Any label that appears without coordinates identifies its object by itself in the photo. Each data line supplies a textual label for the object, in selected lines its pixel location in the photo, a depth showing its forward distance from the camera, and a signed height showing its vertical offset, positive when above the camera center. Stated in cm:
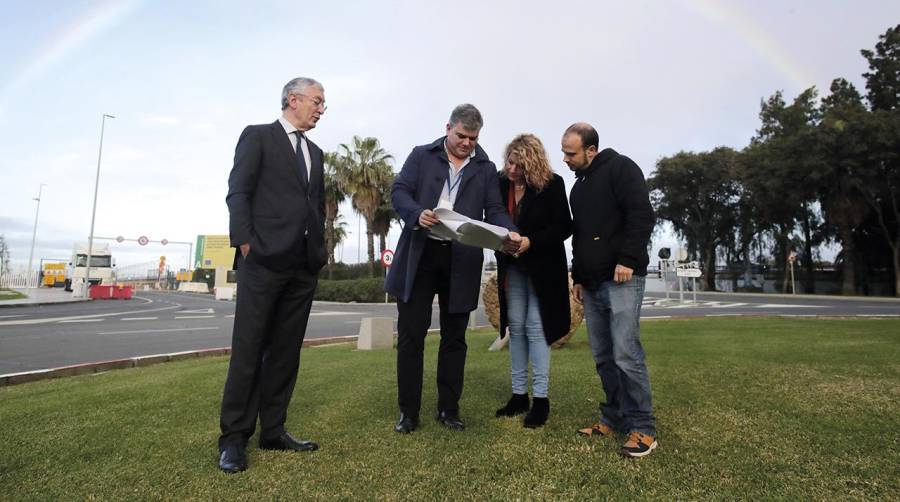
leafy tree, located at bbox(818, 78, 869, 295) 2783 +711
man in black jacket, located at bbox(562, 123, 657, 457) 268 +14
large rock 702 -24
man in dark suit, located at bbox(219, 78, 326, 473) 259 +12
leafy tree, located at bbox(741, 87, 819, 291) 3005 +791
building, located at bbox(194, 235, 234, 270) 6438 +398
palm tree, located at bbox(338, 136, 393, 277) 3238 +704
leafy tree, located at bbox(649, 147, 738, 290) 4100 +810
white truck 3694 +124
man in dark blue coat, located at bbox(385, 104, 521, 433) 306 +19
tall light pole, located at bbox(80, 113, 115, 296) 3013 +558
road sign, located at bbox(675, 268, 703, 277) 2025 +93
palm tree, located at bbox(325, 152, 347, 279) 3272 +674
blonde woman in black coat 313 +11
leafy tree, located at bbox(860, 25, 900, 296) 2702 +837
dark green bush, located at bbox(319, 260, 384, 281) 3488 +102
